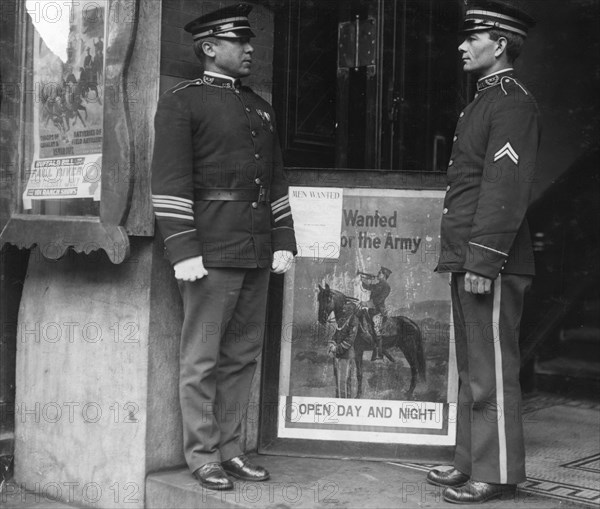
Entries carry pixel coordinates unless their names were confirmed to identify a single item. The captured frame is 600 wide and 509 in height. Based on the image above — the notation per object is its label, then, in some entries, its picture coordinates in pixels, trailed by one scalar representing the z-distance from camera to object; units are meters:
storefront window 5.03
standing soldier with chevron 3.50
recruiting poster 4.32
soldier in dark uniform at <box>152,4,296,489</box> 3.78
